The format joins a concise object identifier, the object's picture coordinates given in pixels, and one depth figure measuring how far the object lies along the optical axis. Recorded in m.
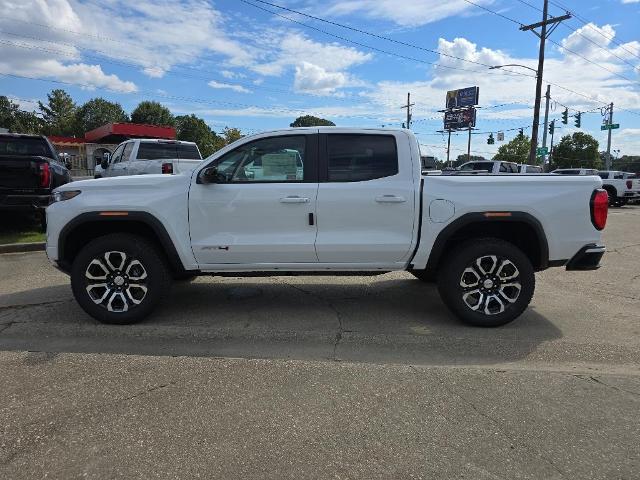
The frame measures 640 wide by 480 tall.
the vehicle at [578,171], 23.38
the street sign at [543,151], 38.18
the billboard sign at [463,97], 66.75
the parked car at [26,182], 8.39
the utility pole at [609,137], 47.22
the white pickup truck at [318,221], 4.72
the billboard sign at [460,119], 65.19
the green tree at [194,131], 92.94
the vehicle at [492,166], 20.65
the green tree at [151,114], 88.62
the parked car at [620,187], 24.20
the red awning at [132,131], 41.88
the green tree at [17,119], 81.56
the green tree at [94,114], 95.62
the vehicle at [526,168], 21.53
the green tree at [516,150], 89.62
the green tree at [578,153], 89.75
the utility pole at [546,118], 39.66
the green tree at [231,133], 70.12
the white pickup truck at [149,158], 11.77
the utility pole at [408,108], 59.66
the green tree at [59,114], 90.00
